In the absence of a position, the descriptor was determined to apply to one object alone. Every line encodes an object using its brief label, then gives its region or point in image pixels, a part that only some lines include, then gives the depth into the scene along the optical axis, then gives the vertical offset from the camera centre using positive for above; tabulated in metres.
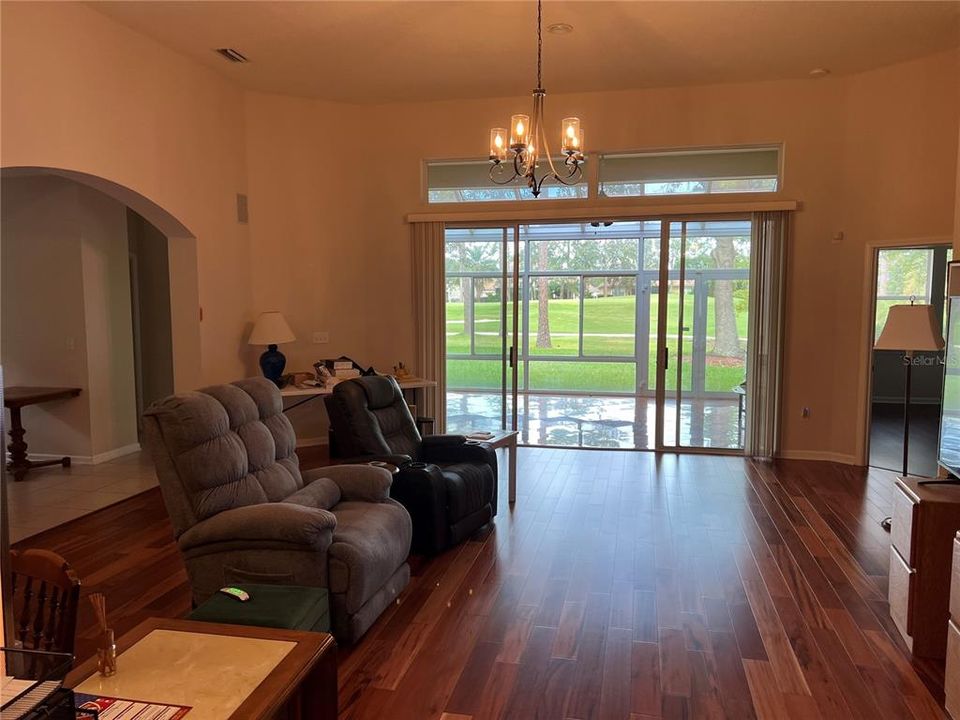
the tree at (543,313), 10.47 -0.02
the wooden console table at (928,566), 2.84 -1.10
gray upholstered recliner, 2.95 -0.96
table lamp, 6.18 -0.24
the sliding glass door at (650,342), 6.54 -0.32
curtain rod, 6.27 +0.99
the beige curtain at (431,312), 6.98 +0.00
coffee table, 1.68 -0.97
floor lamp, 4.76 -0.14
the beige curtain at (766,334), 6.26 -0.21
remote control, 2.44 -1.04
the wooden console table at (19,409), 5.66 -0.84
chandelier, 3.82 +0.98
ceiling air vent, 5.37 +2.10
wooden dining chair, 1.79 -0.79
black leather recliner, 4.00 -0.98
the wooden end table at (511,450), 4.99 -1.06
